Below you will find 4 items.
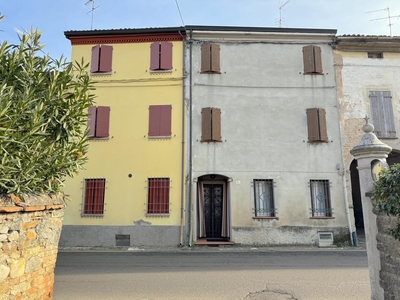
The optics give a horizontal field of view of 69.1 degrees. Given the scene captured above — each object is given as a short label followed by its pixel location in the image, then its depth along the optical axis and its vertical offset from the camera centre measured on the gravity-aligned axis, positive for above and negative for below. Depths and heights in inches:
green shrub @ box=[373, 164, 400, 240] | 151.6 +6.8
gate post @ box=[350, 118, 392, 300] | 180.5 +10.6
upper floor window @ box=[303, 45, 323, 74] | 530.9 +264.4
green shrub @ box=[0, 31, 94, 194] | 140.0 +46.1
